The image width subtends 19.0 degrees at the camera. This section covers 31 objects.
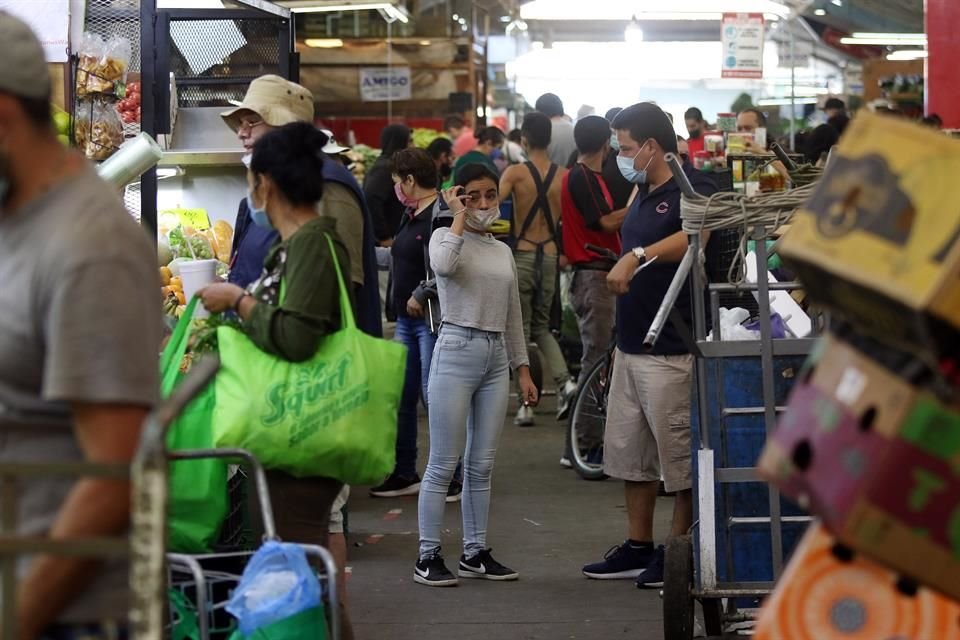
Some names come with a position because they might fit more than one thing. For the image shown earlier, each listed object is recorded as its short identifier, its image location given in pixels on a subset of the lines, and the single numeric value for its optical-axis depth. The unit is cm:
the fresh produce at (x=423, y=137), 3451
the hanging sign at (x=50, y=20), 1118
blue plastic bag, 695
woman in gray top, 1267
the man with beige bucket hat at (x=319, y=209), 994
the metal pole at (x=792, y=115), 3480
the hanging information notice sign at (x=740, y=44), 3780
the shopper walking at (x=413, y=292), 1490
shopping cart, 700
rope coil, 927
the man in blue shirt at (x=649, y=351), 1236
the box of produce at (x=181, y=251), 1215
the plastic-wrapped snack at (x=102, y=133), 1163
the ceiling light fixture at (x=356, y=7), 2715
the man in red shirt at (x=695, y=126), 3309
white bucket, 1158
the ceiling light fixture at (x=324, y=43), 3801
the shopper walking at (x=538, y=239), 2059
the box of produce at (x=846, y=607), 617
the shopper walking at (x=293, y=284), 812
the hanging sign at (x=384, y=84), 3819
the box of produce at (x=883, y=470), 499
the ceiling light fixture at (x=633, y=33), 4266
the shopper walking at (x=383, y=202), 2083
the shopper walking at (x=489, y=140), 3192
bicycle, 1757
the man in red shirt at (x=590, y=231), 1892
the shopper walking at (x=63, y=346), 470
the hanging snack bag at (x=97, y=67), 1147
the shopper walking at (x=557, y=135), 2857
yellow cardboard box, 486
